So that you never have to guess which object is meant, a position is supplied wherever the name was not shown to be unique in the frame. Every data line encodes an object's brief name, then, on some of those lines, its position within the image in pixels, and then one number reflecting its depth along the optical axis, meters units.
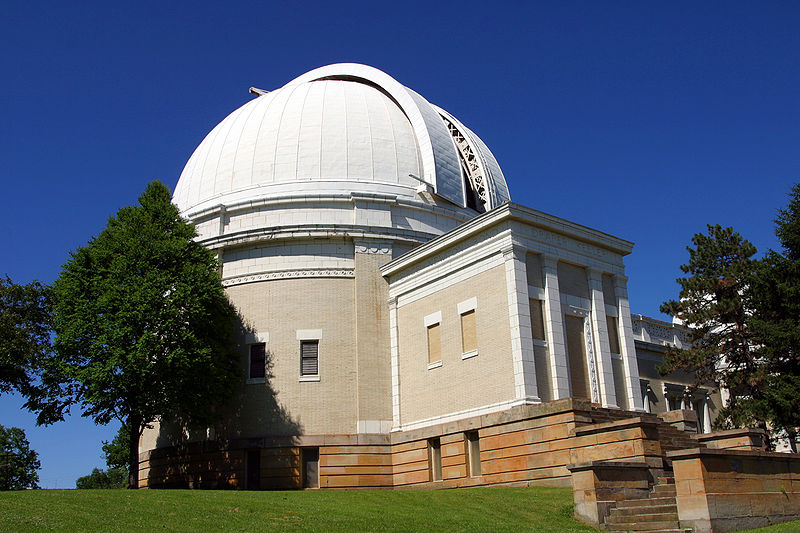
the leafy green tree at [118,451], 55.64
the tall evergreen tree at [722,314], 28.94
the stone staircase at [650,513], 16.00
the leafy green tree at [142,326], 25.16
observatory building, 24.16
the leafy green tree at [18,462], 62.07
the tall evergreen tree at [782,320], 24.48
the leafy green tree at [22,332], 26.67
